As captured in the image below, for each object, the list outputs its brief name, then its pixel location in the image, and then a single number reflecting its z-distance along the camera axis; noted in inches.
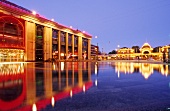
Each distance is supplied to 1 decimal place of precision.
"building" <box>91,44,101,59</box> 6446.9
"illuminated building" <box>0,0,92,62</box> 2046.0
